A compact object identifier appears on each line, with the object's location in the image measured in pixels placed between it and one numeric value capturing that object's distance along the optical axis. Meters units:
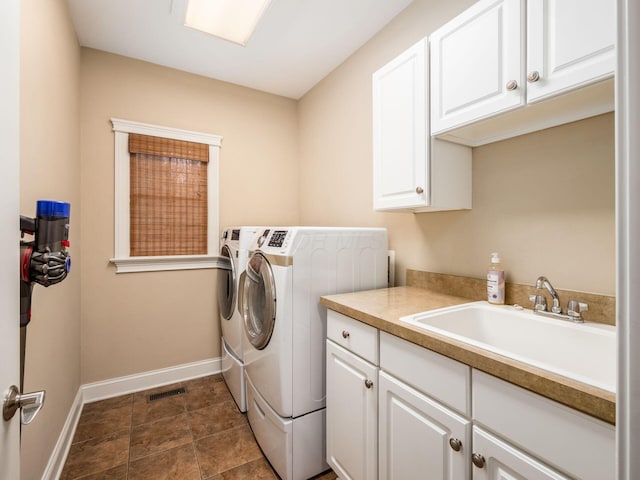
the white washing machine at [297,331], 1.53
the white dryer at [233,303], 2.07
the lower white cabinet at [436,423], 0.68
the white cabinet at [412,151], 1.42
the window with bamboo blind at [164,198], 2.40
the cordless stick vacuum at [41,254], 0.72
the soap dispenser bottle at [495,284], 1.38
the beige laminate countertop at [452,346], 0.64
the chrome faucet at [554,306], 1.13
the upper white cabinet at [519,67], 0.90
